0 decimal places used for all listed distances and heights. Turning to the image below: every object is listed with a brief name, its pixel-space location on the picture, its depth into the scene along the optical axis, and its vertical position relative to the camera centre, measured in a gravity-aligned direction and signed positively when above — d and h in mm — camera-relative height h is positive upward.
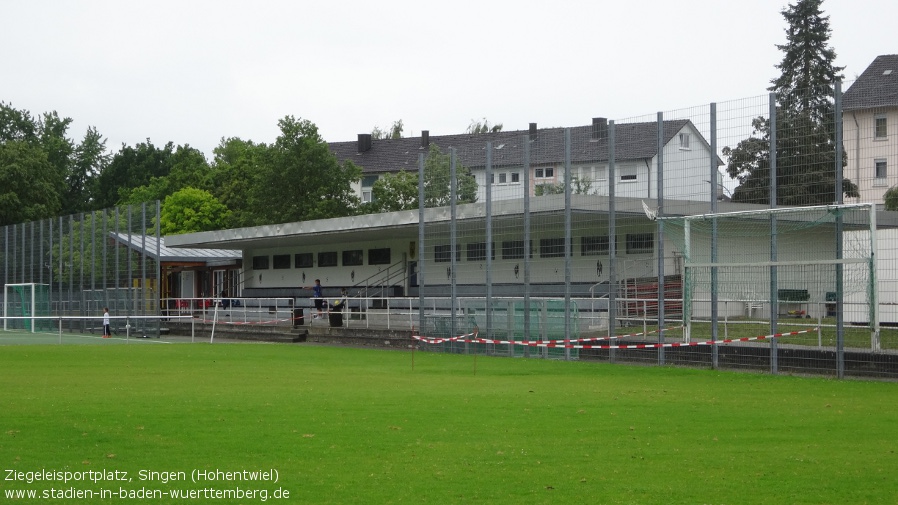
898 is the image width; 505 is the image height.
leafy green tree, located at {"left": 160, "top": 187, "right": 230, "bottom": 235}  77625 +5658
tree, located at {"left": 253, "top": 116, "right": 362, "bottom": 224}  66938 +7018
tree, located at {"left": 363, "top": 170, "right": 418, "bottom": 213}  66375 +5978
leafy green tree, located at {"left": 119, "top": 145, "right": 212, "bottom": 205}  86938 +8900
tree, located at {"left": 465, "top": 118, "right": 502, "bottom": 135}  102938 +15434
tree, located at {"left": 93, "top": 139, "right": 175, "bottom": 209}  100312 +11067
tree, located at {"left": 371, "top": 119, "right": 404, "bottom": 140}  110438 +16105
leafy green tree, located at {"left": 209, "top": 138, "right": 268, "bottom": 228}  71312 +7974
